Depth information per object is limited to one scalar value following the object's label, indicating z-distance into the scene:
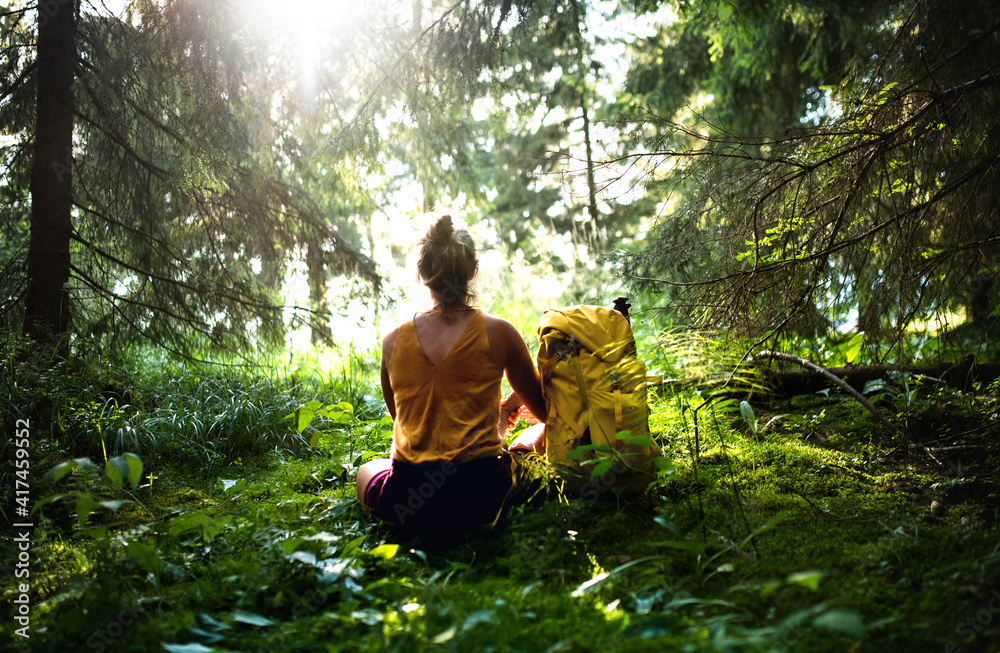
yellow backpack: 2.52
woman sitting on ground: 2.49
